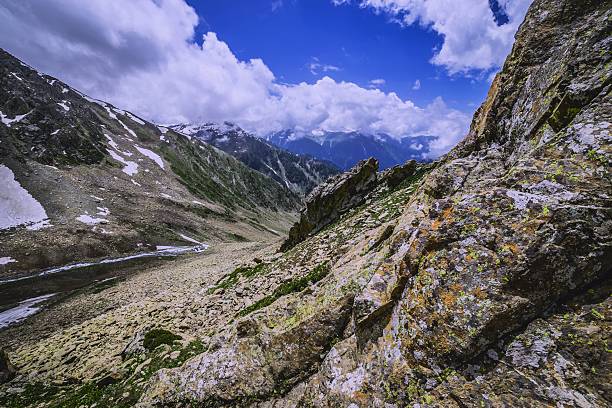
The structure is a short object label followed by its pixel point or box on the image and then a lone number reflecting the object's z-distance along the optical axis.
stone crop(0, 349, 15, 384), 22.52
